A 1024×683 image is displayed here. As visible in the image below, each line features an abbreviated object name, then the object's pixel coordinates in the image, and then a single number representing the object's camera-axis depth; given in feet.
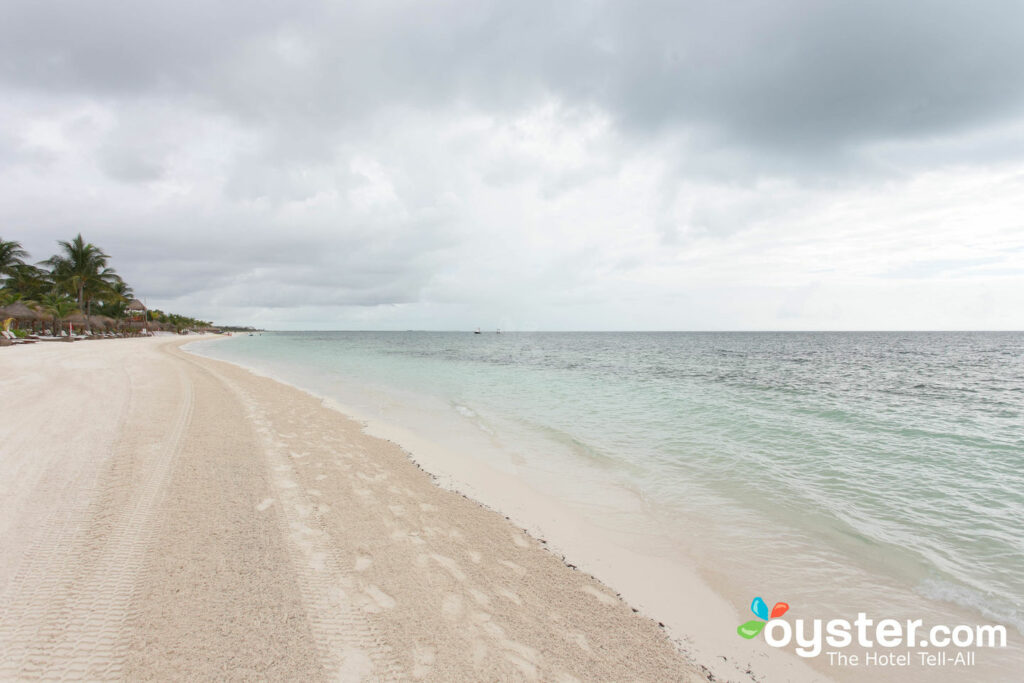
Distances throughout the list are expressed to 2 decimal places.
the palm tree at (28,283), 201.67
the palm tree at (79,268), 201.36
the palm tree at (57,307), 181.88
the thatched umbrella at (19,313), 149.07
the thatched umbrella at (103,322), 220.02
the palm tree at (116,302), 260.01
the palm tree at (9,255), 164.76
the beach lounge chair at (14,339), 127.27
